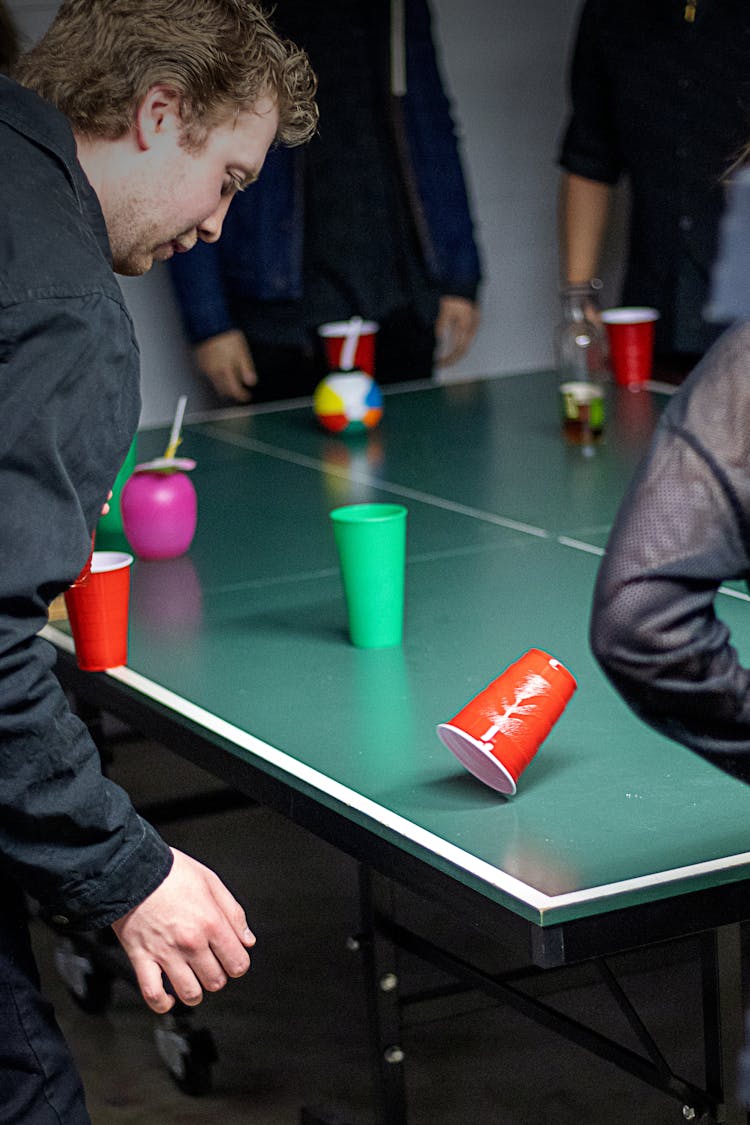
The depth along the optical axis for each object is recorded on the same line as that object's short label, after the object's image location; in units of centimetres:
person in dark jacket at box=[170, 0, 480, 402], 405
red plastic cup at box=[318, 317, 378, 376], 321
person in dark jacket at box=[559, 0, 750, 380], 372
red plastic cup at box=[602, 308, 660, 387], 330
